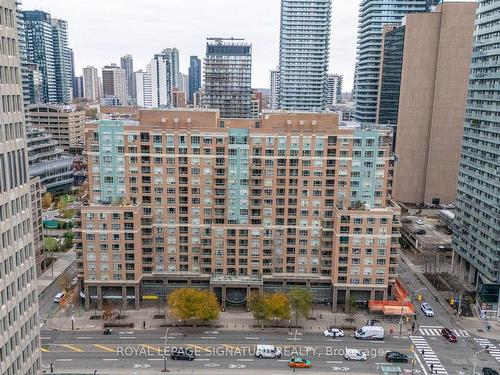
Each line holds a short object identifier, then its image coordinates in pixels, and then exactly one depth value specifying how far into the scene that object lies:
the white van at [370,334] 89.56
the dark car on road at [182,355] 81.62
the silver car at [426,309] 99.79
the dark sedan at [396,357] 82.25
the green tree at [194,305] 89.67
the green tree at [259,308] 91.38
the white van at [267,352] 82.81
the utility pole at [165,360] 77.30
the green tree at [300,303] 92.08
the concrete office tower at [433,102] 168.25
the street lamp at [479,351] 74.75
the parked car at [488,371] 78.25
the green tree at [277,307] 90.44
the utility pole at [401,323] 93.31
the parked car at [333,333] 90.62
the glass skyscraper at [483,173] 98.69
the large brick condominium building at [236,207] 96.12
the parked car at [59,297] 102.69
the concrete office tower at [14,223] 44.91
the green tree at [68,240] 137.26
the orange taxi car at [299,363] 79.56
